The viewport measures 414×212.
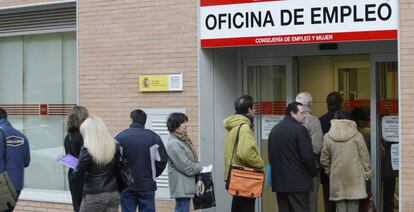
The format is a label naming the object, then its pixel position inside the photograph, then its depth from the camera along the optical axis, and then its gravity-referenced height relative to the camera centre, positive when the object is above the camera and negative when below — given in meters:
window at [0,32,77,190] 11.67 +0.34
